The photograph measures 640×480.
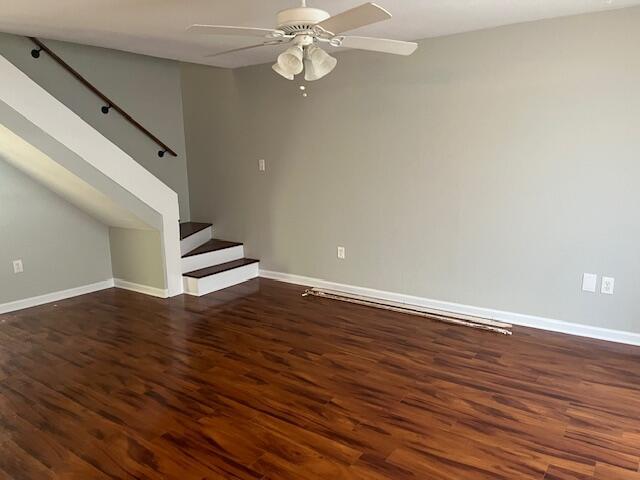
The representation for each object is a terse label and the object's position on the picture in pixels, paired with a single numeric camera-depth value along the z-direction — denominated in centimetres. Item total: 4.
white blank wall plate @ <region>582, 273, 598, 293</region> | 332
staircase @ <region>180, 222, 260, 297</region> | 463
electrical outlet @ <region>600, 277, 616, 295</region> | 326
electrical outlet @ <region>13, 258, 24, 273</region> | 424
